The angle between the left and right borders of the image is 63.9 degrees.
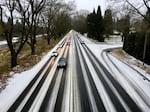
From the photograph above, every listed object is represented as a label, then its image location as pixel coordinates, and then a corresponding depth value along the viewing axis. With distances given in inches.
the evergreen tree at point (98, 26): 1543.0
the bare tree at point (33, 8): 692.6
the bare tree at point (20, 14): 574.0
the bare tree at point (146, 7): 540.5
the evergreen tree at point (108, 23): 1734.6
